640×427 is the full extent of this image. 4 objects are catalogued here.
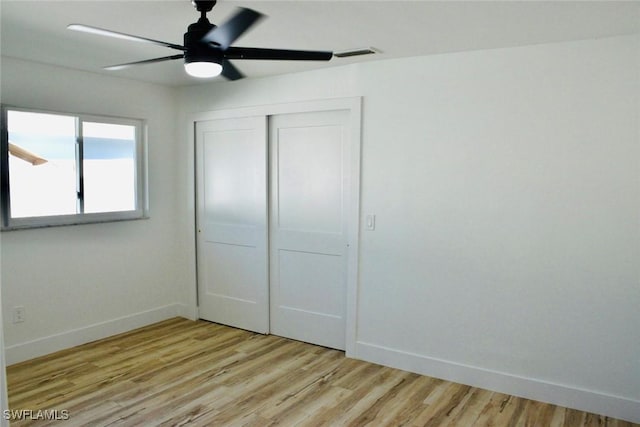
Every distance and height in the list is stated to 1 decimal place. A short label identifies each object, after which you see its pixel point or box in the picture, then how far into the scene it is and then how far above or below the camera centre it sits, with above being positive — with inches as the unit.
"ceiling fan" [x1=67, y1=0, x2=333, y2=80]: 80.7 +26.4
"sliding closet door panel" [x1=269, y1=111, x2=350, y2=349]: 151.6 -12.4
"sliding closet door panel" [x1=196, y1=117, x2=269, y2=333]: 168.2 -12.9
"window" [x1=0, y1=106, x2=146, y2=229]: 136.9 +6.1
